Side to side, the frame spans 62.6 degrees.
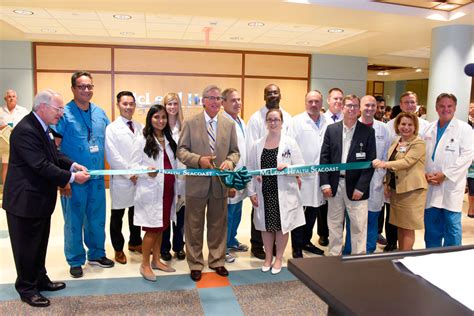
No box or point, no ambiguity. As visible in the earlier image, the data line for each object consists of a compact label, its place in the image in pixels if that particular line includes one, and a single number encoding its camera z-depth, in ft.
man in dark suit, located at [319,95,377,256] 12.29
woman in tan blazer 12.17
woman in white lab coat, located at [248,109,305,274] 11.94
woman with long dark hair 11.42
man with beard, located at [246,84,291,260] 13.67
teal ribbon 11.13
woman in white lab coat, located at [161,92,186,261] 13.37
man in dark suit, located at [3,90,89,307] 9.45
